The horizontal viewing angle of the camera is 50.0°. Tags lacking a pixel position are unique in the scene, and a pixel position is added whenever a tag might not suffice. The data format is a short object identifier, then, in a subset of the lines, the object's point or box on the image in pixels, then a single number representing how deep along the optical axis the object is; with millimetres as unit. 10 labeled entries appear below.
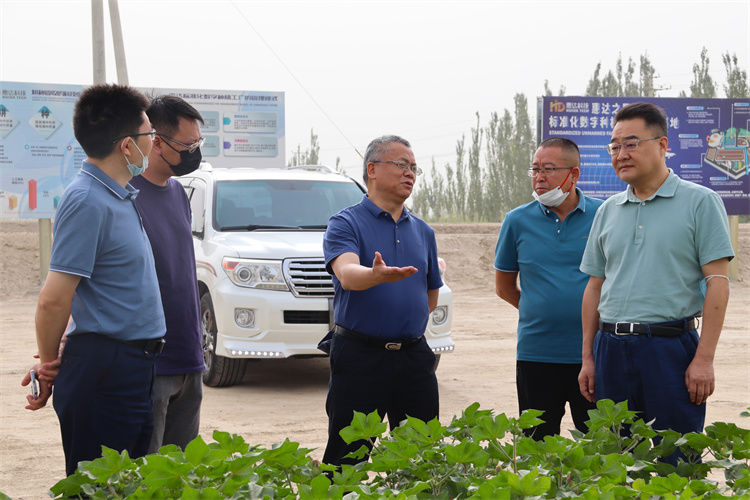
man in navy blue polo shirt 3787
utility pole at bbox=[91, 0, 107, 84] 15984
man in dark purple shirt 3514
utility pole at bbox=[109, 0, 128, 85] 16781
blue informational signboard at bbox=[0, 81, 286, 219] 17562
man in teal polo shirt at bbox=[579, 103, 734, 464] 3387
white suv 7477
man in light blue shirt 2840
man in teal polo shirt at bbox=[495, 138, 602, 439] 4191
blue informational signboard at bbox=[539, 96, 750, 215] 19578
